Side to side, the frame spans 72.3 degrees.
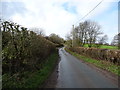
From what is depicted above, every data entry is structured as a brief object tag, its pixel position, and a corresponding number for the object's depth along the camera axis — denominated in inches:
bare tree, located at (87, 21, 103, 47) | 1264.9
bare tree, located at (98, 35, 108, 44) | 1285.1
